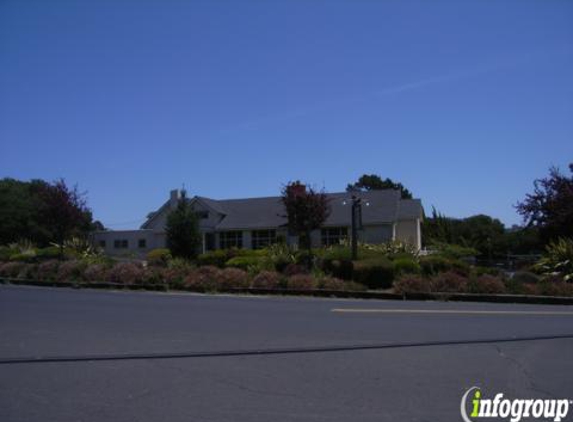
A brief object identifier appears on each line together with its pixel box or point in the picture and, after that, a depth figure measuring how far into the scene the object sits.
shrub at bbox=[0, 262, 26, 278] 25.94
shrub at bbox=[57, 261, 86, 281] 23.51
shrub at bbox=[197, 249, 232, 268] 32.34
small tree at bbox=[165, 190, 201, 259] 34.81
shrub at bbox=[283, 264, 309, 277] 21.28
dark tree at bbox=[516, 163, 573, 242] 22.92
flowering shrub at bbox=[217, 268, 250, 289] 20.02
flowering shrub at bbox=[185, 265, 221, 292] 20.22
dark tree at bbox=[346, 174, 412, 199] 79.62
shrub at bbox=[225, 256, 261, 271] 25.98
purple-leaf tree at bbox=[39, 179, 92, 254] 28.81
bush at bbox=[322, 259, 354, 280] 20.36
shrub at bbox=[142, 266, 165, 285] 21.33
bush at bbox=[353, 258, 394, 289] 19.27
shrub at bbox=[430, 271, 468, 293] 17.28
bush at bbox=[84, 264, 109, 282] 22.68
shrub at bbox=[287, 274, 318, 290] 18.88
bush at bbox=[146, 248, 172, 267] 26.15
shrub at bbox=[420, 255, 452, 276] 21.00
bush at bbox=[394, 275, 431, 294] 17.27
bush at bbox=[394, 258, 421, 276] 20.20
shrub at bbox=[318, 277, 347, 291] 18.56
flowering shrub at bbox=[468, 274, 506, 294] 16.92
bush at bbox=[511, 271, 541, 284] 18.33
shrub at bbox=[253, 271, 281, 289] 19.47
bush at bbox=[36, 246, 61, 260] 33.56
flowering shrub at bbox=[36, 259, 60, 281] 24.31
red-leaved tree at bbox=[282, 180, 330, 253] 26.75
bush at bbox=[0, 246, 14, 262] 33.00
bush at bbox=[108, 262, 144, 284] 21.64
